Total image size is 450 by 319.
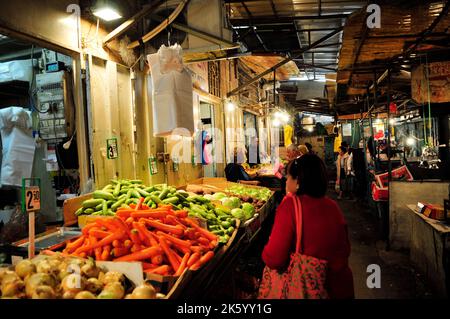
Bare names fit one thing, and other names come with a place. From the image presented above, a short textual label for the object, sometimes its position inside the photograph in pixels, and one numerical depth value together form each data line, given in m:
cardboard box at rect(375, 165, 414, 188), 8.02
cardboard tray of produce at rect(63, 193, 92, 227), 4.34
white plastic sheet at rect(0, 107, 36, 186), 6.19
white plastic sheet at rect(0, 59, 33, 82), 6.42
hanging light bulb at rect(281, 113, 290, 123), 17.31
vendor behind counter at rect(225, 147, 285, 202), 10.07
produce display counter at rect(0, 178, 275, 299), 3.08
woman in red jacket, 2.69
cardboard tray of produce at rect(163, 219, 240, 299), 2.69
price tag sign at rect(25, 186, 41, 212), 2.98
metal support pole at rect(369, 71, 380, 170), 8.25
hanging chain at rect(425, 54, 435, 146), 7.64
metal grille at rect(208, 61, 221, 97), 9.89
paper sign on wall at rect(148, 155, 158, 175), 6.40
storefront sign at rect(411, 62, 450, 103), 7.99
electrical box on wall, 4.89
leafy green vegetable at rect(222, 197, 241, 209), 6.15
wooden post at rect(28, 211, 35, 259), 3.02
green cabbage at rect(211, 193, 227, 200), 6.62
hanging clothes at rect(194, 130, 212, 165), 8.58
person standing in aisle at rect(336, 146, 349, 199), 16.05
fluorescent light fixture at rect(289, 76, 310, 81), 20.14
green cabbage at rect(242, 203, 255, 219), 6.19
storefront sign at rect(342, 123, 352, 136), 28.20
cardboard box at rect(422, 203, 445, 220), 5.23
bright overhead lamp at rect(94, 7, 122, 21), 4.52
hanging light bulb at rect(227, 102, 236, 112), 11.40
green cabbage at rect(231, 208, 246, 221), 5.76
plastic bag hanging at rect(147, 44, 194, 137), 4.79
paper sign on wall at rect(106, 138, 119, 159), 5.25
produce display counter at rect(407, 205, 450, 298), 4.83
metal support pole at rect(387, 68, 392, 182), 7.46
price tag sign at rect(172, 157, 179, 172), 7.48
